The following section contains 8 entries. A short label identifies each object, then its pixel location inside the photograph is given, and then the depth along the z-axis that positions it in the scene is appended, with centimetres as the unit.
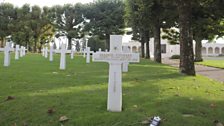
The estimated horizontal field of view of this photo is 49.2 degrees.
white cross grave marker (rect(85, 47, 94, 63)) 1542
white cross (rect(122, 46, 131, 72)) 1038
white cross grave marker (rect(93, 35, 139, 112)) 441
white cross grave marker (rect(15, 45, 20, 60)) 1586
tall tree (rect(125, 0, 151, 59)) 1851
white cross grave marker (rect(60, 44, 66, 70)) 1042
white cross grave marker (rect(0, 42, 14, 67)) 1076
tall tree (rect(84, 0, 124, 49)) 4061
